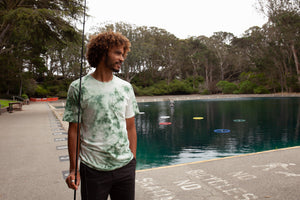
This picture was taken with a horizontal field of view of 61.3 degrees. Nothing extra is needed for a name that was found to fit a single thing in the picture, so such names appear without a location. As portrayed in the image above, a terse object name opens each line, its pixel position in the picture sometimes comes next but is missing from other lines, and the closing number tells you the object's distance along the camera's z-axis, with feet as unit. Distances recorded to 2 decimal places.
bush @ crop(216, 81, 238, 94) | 148.38
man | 5.23
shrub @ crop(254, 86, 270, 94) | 133.09
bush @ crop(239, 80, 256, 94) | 139.73
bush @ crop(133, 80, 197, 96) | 155.12
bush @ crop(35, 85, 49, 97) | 124.77
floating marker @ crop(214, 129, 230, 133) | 36.49
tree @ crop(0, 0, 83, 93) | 40.86
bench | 54.90
